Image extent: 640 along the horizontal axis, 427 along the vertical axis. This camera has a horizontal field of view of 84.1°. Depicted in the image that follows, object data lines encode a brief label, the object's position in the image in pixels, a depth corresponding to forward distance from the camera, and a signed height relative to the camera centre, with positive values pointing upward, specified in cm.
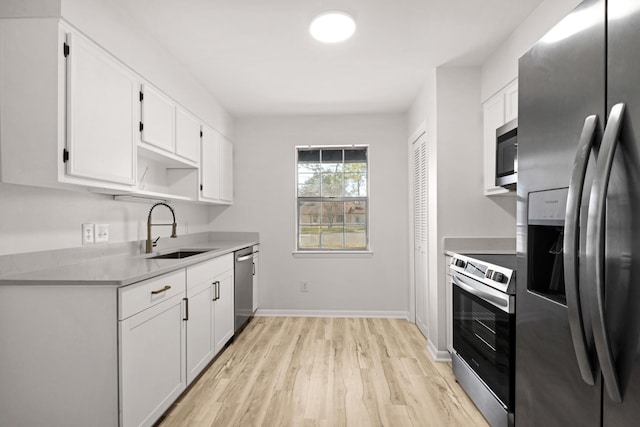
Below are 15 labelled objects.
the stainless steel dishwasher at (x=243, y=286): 349 -71
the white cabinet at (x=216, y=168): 346 +53
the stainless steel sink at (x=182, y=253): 307 -32
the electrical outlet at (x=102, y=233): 234 -10
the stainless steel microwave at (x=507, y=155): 228 +42
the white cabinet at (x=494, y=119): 245 +73
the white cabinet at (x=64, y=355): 164 -64
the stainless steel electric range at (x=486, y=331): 181 -67
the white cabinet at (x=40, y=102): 168 +56
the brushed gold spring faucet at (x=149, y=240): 279 -17
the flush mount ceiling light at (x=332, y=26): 222 +125
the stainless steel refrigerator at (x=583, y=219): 82 +0
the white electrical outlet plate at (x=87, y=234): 222 -10
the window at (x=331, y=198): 445 +25
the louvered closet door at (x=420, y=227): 351 -9
